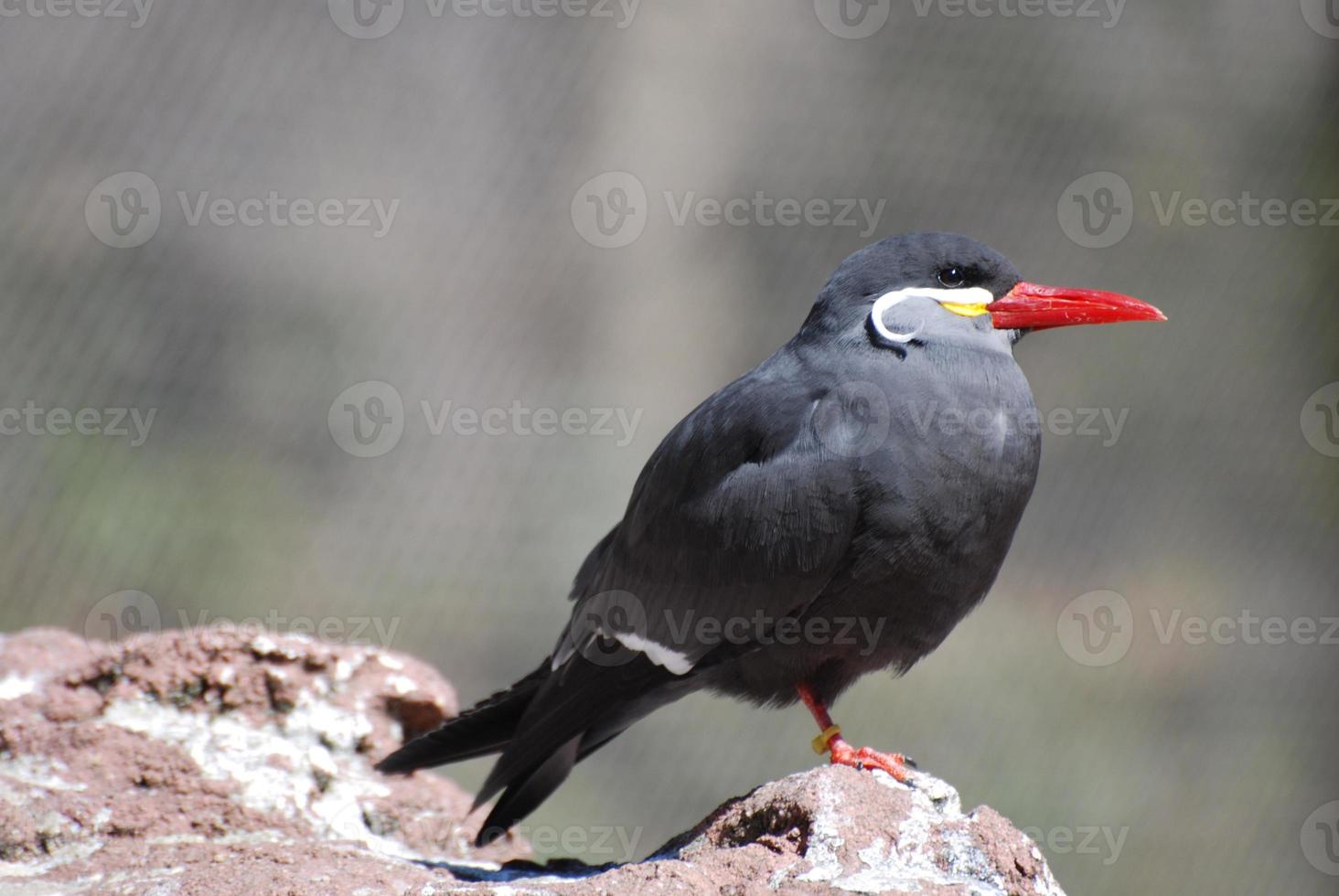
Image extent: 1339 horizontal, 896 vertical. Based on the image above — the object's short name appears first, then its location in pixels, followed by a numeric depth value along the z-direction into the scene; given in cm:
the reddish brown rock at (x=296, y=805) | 405
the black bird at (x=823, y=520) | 496
